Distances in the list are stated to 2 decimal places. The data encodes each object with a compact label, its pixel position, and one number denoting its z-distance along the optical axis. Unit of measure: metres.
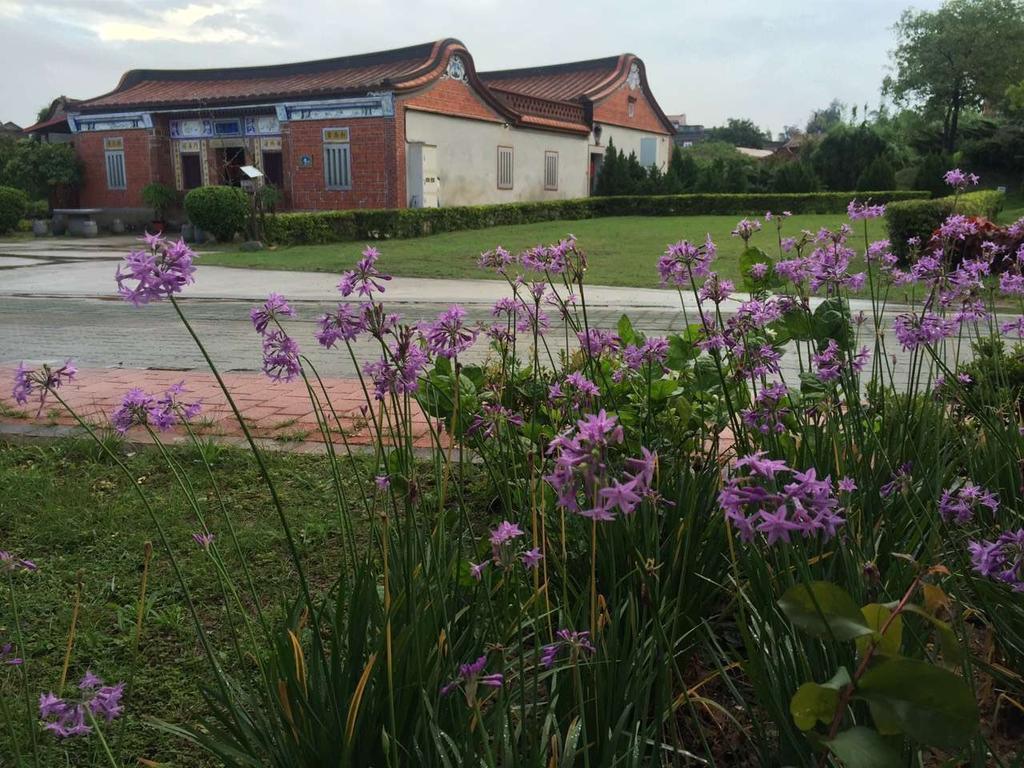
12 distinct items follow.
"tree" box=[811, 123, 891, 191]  33.97
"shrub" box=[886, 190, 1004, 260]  12.55
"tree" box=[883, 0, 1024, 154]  44.41
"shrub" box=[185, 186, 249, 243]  19.61
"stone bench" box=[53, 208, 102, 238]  25.05
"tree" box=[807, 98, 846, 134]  101.21
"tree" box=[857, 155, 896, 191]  30.94
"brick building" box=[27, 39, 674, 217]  23.39
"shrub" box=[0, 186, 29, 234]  22.83
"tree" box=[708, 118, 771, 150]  85.03
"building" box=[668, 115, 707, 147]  92.88
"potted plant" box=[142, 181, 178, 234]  25.47
